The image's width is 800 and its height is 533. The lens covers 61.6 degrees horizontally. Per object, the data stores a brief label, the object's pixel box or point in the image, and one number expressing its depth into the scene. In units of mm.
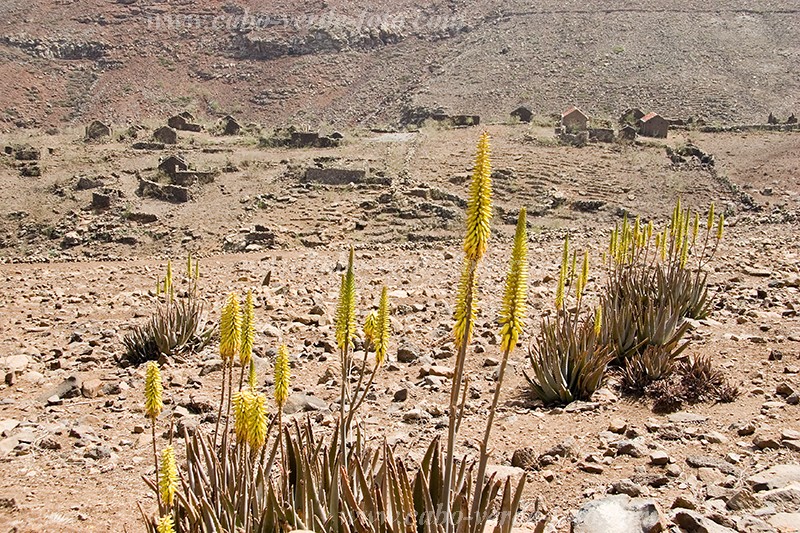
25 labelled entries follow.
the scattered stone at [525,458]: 4301
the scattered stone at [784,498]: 3426
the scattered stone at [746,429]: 4457
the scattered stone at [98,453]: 4857
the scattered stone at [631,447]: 4316
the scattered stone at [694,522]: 3182
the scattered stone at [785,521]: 3226
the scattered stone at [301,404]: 5633
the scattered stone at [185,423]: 5188
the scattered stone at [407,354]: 7199
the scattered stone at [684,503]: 3484
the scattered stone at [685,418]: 4832
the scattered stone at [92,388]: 6277
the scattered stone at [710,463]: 3992
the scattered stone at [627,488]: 3721
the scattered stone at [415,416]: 5418
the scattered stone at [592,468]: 4160
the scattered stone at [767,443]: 4223
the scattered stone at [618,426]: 4781
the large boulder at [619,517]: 3191
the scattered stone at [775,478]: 3670
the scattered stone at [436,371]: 6561
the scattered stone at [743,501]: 3477
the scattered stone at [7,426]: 5312
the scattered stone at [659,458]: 4116
